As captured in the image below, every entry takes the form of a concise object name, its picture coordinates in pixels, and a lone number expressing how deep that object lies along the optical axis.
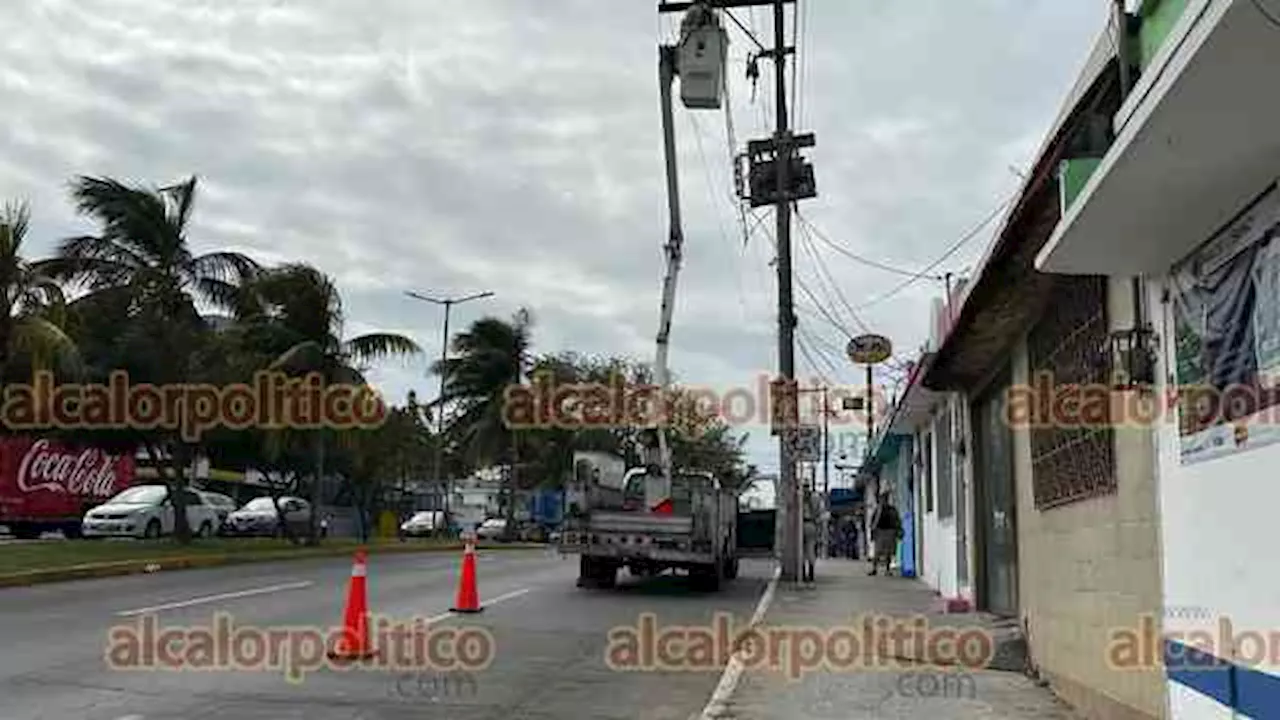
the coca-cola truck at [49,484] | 37.66
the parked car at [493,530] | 57.38
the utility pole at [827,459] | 54.07
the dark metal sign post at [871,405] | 45.77
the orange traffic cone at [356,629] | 12.84
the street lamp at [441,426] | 53.71
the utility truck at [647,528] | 21.14
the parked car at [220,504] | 41.69
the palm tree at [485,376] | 53.22
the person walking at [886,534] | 29.50
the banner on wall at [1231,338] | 6.43
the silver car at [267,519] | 44.59
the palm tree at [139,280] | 30.70
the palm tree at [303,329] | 35.72
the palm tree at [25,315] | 24.28
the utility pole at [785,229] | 25.90
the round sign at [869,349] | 33.22
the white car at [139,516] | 36.28
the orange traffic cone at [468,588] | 17.25
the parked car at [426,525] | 57.75
